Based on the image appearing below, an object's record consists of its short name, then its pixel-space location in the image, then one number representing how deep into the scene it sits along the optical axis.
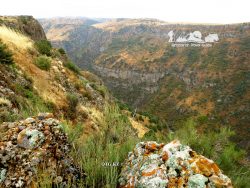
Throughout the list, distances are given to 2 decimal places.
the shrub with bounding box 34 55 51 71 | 8.64
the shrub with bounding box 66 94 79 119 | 6.37
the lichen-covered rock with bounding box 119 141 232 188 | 1.88
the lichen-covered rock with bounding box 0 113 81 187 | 1.91
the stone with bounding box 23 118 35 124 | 2.28
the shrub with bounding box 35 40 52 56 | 10.67
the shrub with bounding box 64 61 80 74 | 13.21
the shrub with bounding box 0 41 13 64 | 6.37
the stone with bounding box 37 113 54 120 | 2.35
